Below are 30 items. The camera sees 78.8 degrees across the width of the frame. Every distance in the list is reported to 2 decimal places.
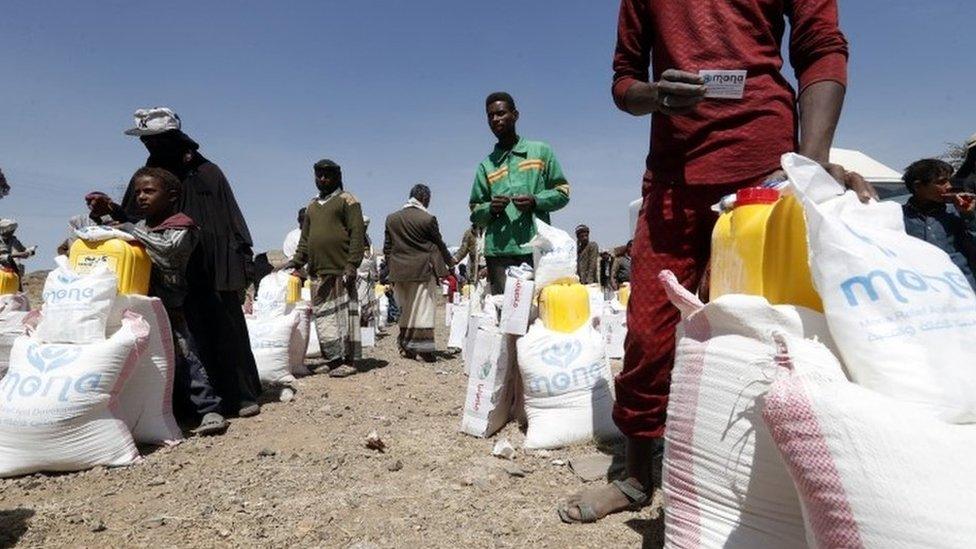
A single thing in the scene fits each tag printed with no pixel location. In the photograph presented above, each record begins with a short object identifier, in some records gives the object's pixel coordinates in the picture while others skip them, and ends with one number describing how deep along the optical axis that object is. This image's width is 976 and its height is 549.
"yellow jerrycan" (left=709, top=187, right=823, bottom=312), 1.14
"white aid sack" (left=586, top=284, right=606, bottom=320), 3.06
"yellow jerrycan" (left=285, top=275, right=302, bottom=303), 5.59
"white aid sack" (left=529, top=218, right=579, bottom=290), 2.97
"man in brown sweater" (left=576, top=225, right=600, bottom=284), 9.89
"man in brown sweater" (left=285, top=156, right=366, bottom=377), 5.32
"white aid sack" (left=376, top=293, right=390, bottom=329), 10.01
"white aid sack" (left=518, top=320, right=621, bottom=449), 2.73
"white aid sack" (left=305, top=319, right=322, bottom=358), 6.41
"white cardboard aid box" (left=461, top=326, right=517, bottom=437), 2.98
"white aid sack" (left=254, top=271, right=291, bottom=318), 5.35
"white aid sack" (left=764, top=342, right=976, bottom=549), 0.79
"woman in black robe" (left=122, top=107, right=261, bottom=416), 3.54
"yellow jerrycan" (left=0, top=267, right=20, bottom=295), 5.32
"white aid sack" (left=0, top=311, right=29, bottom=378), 4.49
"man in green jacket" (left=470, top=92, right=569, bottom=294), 3.29
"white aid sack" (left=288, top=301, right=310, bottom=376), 4.89
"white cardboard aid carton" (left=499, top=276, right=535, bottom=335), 2.89
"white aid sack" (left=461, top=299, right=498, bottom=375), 3.17
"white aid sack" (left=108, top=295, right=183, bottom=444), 2.80
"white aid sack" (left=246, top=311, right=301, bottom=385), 4.48
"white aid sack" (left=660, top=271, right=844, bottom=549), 1.09
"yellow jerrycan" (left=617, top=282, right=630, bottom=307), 6.95
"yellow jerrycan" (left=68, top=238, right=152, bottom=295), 2.69
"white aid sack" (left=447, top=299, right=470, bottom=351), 7.21
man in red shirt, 1.55
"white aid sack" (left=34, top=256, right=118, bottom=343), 2.56
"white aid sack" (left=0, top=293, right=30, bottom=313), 4.85
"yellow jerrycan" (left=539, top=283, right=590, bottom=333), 2.87
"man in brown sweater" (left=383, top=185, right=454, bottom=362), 6.24
